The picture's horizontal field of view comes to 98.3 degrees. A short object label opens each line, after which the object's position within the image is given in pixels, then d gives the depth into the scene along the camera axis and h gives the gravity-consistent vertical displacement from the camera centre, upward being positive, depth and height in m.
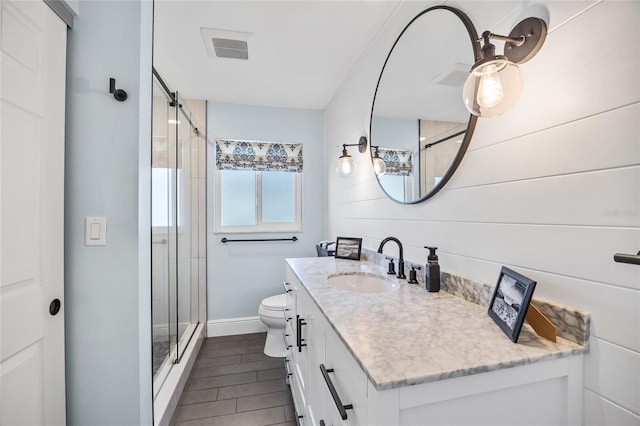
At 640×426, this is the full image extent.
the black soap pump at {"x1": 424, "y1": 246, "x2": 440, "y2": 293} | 1.14 -0.25
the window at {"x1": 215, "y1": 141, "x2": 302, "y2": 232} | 2.76 +0.29
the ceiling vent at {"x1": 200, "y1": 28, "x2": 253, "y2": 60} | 1.74 +1.15
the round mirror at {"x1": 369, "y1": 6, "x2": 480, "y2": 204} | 1.09 +0.52
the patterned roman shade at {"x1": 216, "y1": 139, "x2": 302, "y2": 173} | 2.72 +0.60
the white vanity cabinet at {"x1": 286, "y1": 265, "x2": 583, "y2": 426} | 0.57 -0.41
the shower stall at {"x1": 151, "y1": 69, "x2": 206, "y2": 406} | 1.64 -0.09
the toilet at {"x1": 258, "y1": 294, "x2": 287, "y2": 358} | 2.20 -0.87
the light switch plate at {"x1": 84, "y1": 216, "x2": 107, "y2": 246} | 1.04 -0.06
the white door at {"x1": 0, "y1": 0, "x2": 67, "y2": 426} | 0.82 +0.01
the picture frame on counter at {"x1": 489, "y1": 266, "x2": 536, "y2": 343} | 0.69 -0.24
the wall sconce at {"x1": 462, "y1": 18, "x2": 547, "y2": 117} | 0.76 +0.39
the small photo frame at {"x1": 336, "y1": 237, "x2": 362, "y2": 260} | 1.87 -0.23
